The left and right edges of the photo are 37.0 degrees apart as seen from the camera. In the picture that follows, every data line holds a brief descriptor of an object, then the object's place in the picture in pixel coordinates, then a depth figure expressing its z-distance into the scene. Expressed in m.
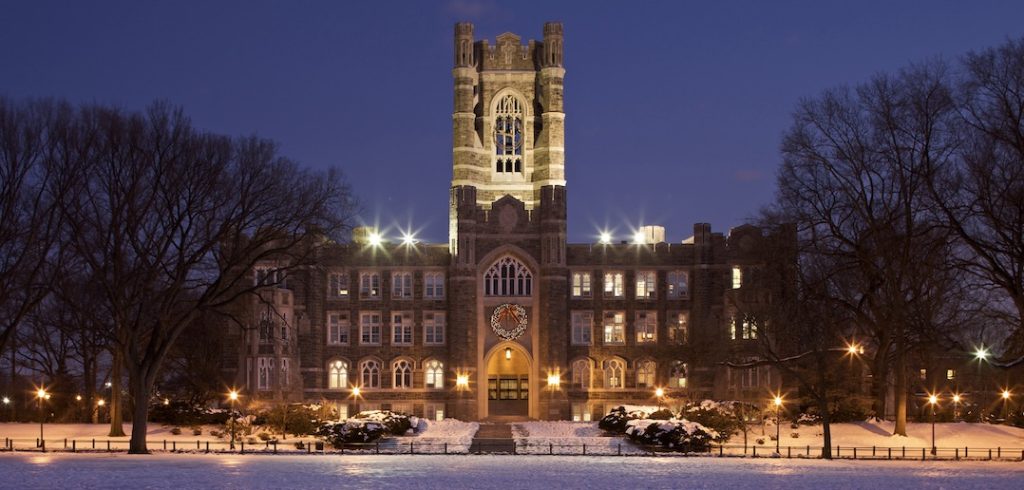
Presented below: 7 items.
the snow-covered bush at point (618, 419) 70.25
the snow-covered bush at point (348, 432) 62.00
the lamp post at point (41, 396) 70.57
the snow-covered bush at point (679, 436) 61.00
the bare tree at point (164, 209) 55.19
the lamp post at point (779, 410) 66.21
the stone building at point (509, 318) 87.62
